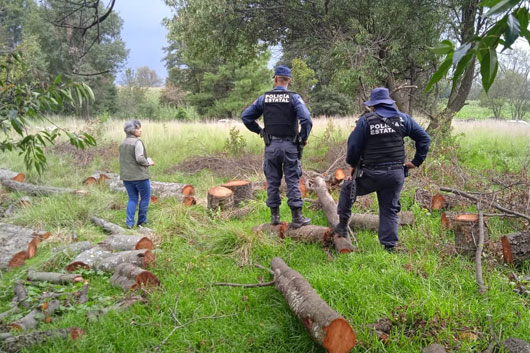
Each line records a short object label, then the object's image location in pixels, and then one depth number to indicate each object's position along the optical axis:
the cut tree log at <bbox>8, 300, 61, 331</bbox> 3.24
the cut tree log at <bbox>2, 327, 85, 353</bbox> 2.93
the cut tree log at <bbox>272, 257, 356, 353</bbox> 2.51
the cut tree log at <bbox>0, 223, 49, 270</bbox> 4.91
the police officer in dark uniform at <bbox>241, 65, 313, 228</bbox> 4.98
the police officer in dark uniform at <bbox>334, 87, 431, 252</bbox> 4.12
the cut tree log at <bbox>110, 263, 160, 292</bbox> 3.78
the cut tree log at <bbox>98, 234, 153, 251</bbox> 4.80
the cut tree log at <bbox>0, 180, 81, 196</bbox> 7.81
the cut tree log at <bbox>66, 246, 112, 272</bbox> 4.40
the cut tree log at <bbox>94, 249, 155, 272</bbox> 4.26
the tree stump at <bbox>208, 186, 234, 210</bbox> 6.07
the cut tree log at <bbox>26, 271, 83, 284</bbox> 4.07
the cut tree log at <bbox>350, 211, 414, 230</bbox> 5.02
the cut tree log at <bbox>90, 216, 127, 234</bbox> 5.79
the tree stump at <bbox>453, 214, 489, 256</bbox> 4.10
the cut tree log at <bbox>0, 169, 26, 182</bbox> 8.89
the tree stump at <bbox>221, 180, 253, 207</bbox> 6.49
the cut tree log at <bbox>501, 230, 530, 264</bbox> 3.86
